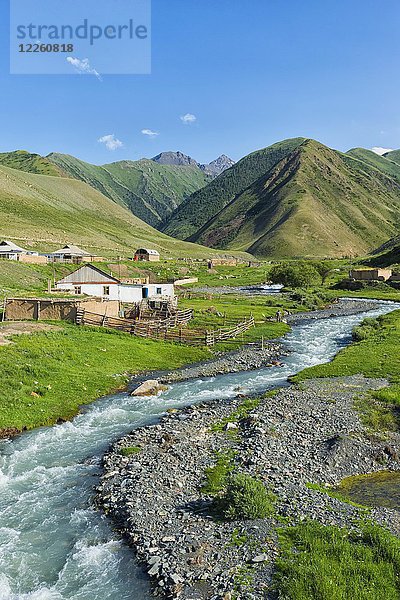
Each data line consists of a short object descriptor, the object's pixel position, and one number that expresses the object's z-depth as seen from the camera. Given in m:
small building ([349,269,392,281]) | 122.94
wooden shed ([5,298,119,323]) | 48.38
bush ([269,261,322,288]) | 118.31
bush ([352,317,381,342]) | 52.38
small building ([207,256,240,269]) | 181.00
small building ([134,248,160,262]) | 159.50
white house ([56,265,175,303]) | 64.06
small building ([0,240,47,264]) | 101.75
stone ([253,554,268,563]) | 14.03
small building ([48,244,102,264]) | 115.00
